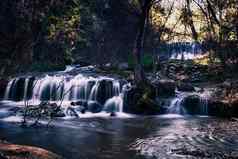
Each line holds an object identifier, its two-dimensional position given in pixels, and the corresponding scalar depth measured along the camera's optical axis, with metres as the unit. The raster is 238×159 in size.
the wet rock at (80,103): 29.27
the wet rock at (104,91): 31.27
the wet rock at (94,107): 29.05
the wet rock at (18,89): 33.56
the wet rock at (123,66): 44.66
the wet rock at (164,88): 31.11
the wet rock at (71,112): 26.64
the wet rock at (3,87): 33.78
